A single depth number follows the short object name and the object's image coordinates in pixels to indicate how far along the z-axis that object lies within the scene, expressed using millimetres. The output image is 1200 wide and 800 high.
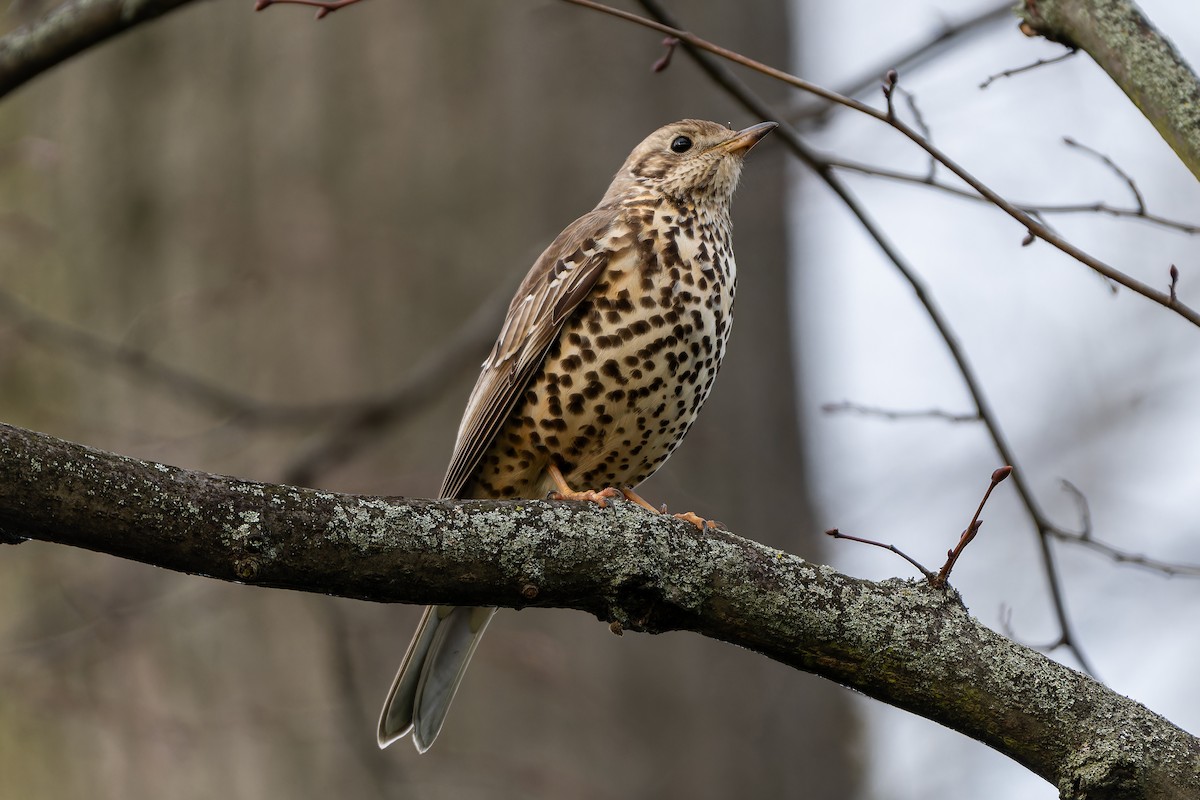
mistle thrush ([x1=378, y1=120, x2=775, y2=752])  7992
